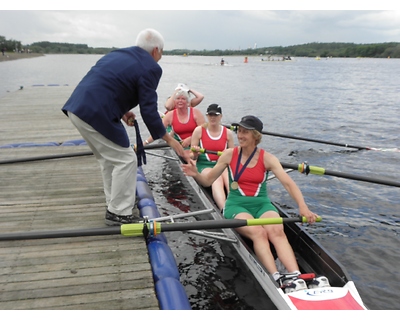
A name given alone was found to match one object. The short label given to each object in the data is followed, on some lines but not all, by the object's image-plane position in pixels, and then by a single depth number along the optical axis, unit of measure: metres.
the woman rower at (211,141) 6.41
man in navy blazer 3.81
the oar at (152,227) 3.84
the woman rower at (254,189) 4.16
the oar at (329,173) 5.60
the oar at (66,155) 6.88
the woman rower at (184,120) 8.02
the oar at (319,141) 9.63
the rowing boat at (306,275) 3.39
